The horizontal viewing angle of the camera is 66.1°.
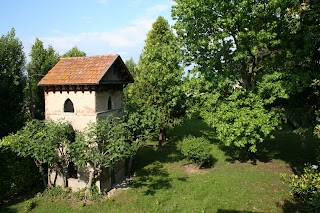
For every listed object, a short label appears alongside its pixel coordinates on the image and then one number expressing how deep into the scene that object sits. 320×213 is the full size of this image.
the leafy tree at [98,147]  13.68
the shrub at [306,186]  6.18
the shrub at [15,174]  13.57
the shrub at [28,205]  12.78
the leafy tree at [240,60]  14.58
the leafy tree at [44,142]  13.49
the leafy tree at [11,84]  21.14
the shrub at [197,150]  18.22
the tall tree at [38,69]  24.91
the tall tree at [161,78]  18.23
